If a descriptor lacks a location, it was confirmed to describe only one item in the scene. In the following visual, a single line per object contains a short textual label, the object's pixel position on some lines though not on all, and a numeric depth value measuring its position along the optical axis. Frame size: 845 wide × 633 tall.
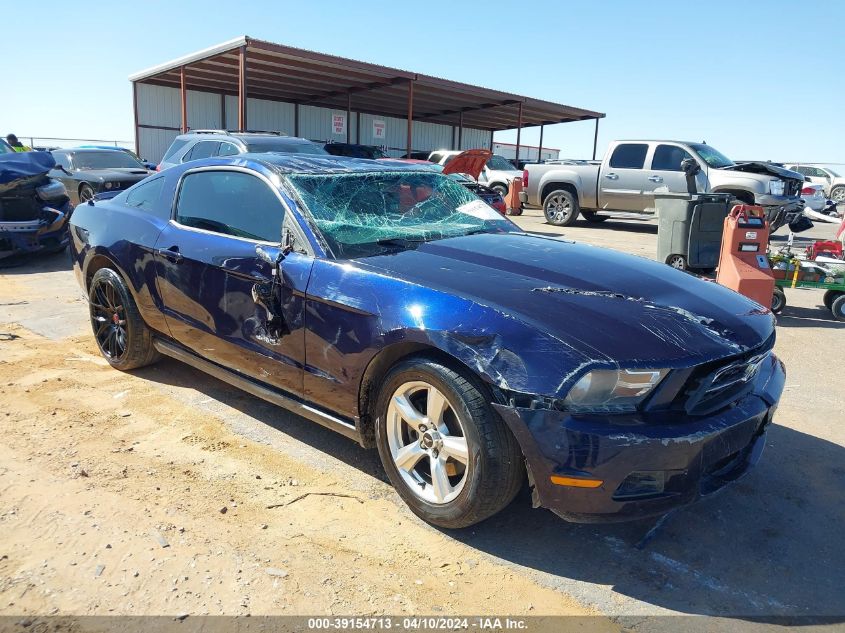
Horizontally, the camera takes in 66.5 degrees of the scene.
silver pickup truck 12.05
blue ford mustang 2.33
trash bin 7.27
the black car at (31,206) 8.27
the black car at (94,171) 11.59
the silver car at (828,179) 26.05
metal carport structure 16.89
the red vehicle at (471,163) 13.79
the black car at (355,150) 14.56
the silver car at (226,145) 9.30
